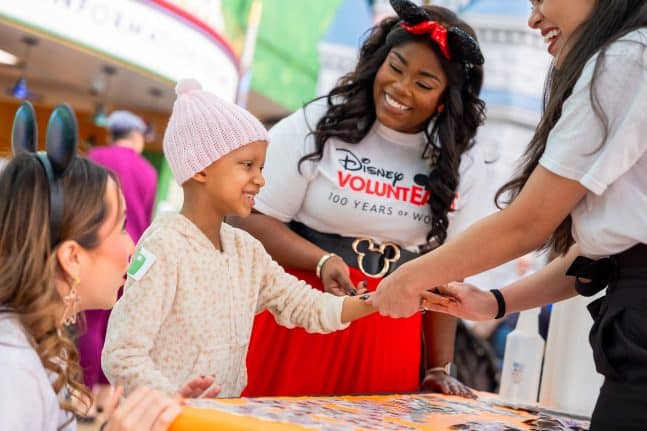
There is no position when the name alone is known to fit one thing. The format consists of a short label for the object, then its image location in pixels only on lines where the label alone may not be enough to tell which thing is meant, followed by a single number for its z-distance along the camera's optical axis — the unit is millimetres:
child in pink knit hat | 1439
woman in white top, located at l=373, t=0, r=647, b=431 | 1200
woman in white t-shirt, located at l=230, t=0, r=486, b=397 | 1979
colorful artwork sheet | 1115
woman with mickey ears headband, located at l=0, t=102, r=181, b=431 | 1280
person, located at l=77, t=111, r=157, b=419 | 4449
